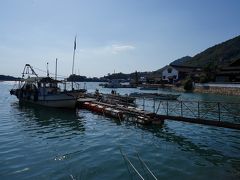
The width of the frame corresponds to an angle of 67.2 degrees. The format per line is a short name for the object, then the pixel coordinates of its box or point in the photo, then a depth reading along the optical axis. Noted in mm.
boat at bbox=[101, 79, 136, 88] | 95995
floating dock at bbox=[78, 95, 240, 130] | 14825
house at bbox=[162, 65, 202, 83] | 86848
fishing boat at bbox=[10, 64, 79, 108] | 28303
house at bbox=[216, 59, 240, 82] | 59065
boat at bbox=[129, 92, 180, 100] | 42246
